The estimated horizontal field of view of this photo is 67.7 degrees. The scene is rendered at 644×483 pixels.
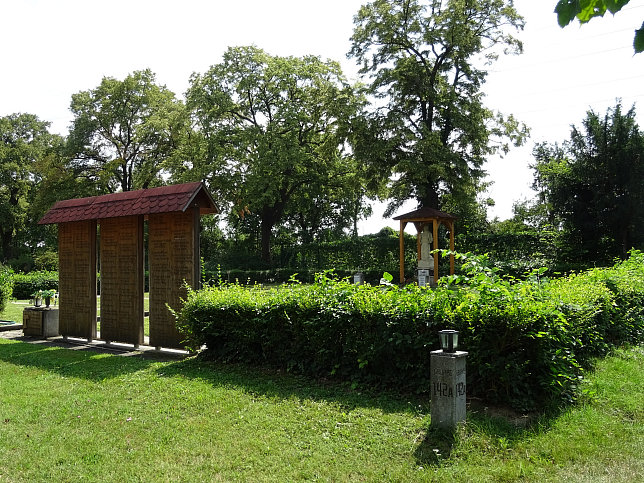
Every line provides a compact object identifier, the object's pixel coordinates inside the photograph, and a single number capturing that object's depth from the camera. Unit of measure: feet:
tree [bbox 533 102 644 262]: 58.49
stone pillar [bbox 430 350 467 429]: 13.88
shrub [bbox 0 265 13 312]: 46.34
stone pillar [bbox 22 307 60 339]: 34.02
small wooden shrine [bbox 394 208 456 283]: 65.32
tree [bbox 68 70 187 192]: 109.19
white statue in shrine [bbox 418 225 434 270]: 67.56
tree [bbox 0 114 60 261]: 129.70
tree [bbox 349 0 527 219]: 75.61
